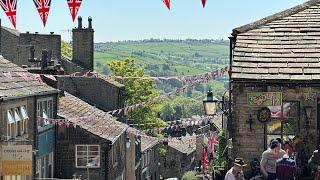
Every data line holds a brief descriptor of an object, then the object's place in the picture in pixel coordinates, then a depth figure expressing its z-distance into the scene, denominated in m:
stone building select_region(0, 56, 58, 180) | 26.81
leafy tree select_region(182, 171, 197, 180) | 74.69
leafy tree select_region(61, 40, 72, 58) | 78.84
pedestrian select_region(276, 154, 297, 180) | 15.23
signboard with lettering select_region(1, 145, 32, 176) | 23.77
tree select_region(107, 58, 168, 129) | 64.19
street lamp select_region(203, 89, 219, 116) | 24.50
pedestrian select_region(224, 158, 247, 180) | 15.84
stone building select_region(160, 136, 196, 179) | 93.97
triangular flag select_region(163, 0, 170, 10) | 19.02
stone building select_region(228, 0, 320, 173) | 19.22
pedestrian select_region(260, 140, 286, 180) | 16.20
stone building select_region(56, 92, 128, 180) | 35.06
